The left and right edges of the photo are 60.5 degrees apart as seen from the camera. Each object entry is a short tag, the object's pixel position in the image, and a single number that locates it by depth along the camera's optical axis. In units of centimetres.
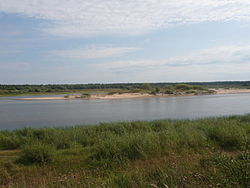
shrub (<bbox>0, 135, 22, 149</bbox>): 868
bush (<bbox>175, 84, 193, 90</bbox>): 5525
